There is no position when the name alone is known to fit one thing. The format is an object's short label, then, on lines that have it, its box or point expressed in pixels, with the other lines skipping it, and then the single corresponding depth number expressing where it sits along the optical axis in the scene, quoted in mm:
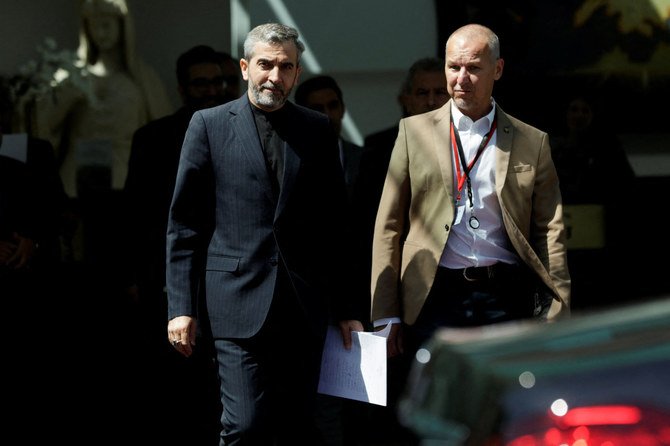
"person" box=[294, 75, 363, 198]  15172
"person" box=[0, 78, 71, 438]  14094
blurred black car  4383
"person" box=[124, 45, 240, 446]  13867
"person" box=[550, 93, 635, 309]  16500
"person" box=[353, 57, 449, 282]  13883
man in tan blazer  10844
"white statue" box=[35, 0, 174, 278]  18766
